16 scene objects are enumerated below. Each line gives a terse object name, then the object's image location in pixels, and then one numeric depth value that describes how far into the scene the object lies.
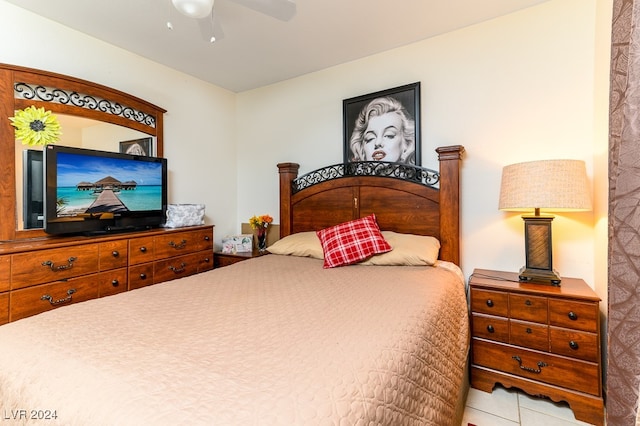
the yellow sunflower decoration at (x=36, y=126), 1.92
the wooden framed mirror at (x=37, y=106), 1.87
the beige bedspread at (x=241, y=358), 0.67
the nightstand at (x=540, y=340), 1.58
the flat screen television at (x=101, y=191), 1.97
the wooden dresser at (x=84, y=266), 1.57
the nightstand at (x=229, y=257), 2.86
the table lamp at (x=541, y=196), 1.65
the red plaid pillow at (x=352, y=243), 2.10
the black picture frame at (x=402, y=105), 2.44
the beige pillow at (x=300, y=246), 2.38
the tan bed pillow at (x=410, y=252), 1.98
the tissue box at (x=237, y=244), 3.05
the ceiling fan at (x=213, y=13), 1.37
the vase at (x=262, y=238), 3.16
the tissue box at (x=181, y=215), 2.62
